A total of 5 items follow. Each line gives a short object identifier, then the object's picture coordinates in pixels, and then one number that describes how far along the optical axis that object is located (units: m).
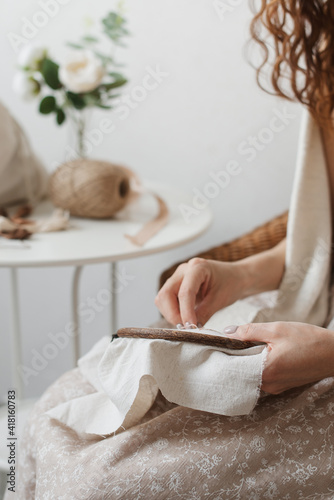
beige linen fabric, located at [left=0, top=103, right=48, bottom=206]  0.99
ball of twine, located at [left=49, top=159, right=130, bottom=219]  0.97
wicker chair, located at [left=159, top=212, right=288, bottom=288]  0.92
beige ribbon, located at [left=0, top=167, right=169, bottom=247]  0.91
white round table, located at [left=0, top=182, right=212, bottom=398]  0.84
